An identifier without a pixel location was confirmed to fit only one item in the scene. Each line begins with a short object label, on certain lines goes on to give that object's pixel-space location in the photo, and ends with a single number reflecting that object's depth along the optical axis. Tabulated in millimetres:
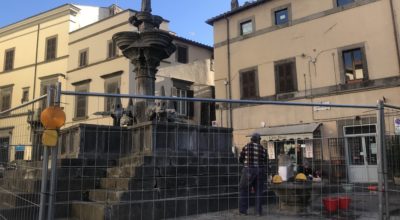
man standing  8164
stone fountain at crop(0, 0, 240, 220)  7625
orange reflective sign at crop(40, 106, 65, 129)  4300
